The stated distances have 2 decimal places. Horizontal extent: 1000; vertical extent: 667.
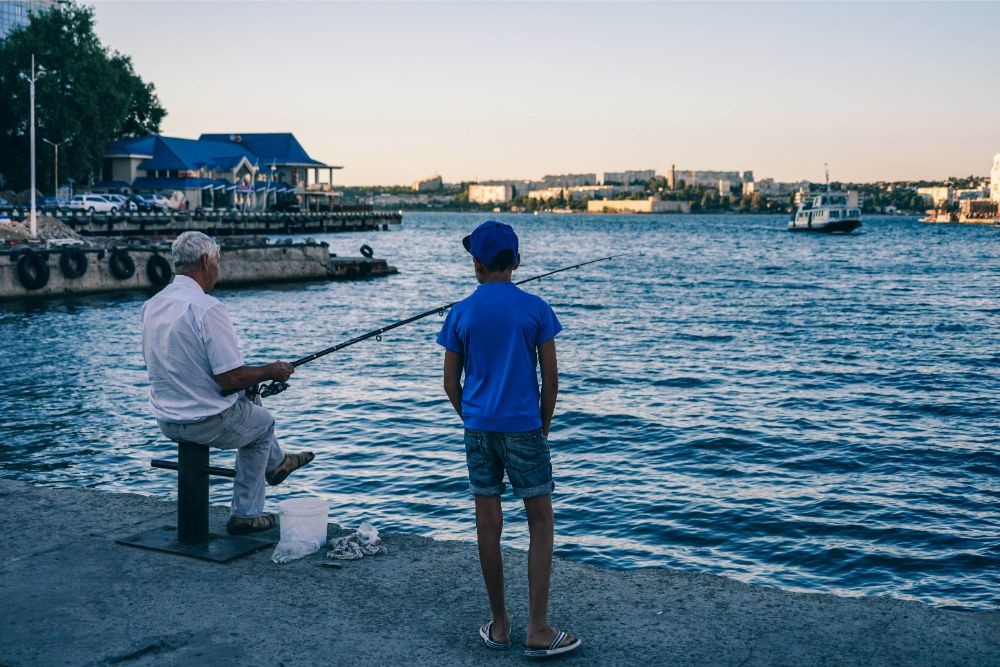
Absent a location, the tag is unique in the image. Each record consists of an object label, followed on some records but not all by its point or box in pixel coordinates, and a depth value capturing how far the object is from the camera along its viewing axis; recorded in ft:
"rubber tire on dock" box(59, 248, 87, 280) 114.62
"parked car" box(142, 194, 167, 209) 268.00
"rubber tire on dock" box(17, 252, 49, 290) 108.27
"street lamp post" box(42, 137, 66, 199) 238.11
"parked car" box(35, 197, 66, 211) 209.87
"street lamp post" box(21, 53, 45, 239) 136.54
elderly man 17.69
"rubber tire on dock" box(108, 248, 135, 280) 120.78
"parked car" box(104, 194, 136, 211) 238.52
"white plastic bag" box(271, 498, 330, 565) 18.29
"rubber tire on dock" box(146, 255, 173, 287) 126.62
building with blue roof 305.94
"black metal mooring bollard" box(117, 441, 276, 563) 18.53
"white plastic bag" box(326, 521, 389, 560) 18.44
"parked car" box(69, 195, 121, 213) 223.51
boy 14.33
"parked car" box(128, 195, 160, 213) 248.61
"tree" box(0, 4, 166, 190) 253.03
